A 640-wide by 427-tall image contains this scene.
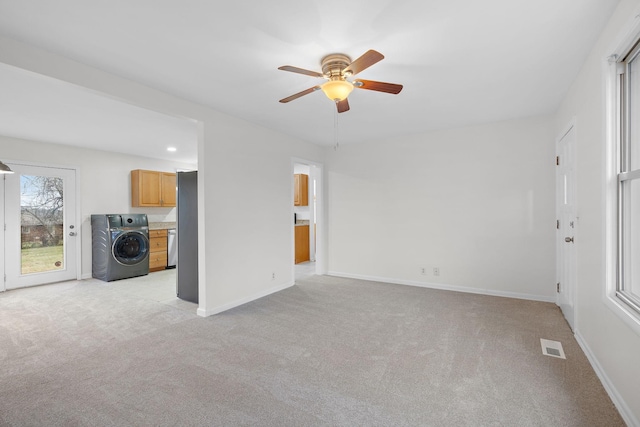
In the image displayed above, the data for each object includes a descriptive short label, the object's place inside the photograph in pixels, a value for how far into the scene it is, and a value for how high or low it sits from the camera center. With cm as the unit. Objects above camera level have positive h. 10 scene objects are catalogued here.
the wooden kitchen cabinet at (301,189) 738 +59
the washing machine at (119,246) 518 -63
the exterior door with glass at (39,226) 462 -23
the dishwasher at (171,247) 619 -75
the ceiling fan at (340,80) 208 +98
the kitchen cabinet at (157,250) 588 -78
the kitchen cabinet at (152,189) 595 +50
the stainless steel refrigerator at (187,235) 387 -32
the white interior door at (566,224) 294 -15
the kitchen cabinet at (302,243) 695 -77
